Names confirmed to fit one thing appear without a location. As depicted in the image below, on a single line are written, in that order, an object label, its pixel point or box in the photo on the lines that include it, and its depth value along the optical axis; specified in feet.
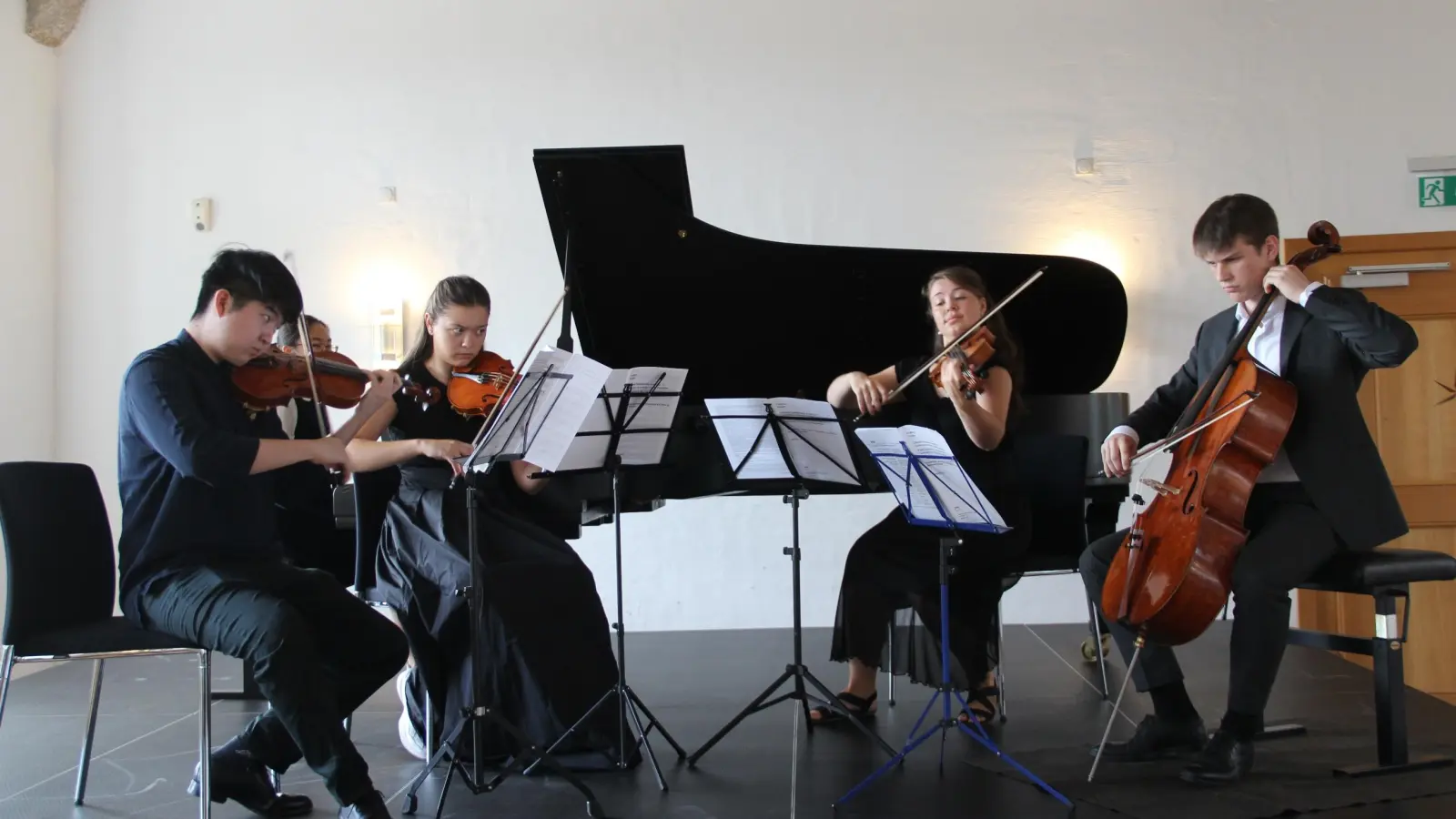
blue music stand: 6.97
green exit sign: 15.03
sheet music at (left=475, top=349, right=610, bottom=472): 6.62
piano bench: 7.51
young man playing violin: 6.32
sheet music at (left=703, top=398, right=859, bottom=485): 7.29
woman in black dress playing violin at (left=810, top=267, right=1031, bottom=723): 8.86
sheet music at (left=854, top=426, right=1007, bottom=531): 7.00
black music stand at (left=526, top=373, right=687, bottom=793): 7.54
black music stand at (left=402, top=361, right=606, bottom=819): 6.54
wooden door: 14.67
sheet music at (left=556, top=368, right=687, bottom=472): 7.45
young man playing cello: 7.39
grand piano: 8.81
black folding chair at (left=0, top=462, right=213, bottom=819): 6.74
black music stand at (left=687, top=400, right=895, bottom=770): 7.31
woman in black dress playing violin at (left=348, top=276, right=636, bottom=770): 7.93
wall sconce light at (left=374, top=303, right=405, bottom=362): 16.25
